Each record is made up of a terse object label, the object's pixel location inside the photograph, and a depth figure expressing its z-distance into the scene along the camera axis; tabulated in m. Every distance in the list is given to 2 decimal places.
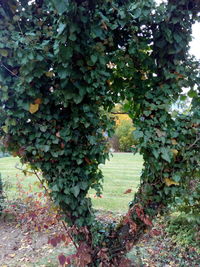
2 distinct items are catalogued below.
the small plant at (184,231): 2.76
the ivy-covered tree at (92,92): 1.47
